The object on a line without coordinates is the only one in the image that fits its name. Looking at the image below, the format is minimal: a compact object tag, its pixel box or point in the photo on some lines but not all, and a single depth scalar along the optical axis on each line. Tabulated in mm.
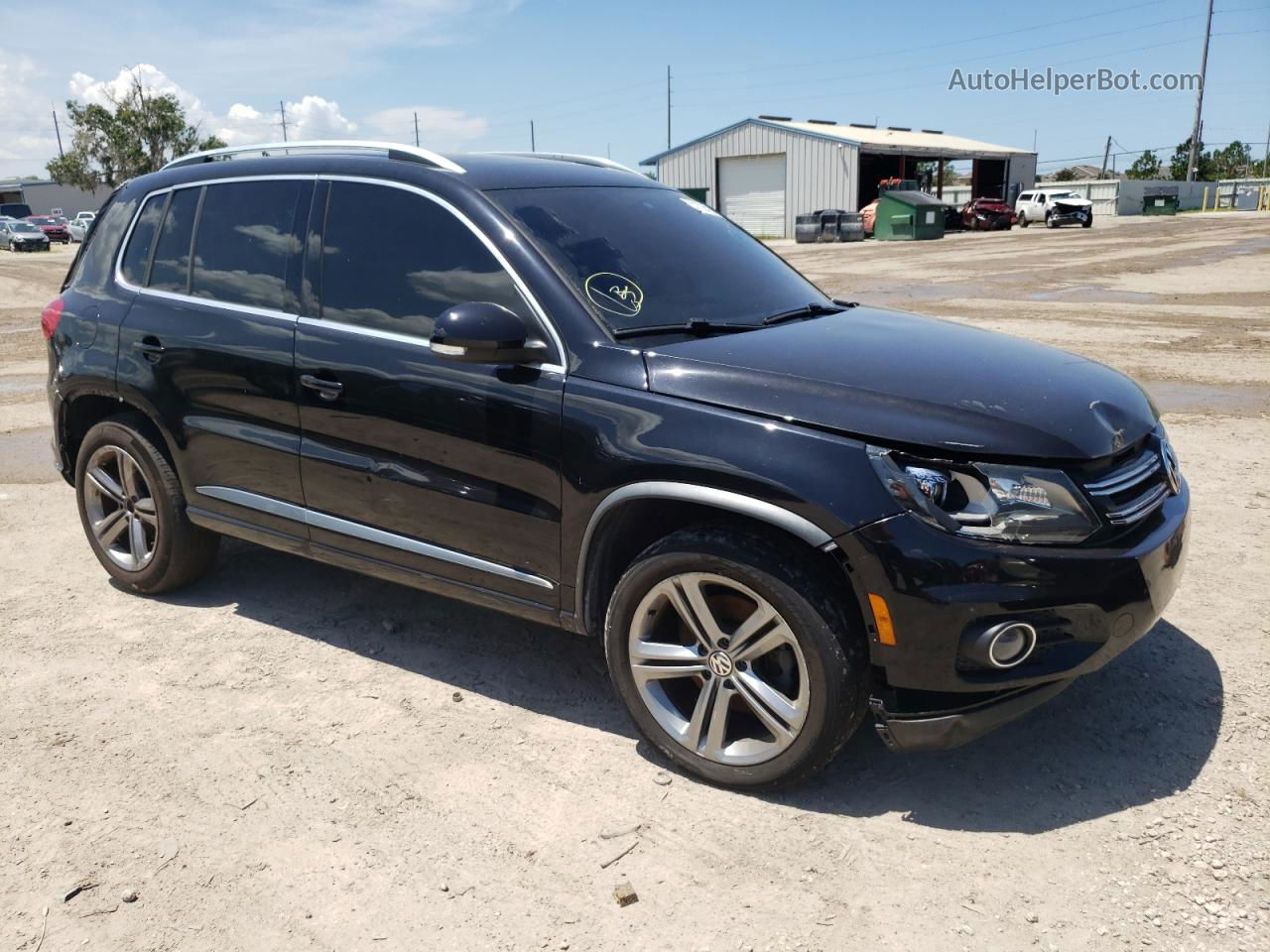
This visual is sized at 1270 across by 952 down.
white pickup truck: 46812
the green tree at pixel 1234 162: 94750
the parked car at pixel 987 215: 46969
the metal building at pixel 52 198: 91125
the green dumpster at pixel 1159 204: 61531
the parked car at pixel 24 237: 48656
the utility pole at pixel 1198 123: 70000
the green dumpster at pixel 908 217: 39625
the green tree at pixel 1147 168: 92500
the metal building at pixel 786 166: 47688
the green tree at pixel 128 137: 68125
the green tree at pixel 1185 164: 84375
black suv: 2781
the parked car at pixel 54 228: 58219
